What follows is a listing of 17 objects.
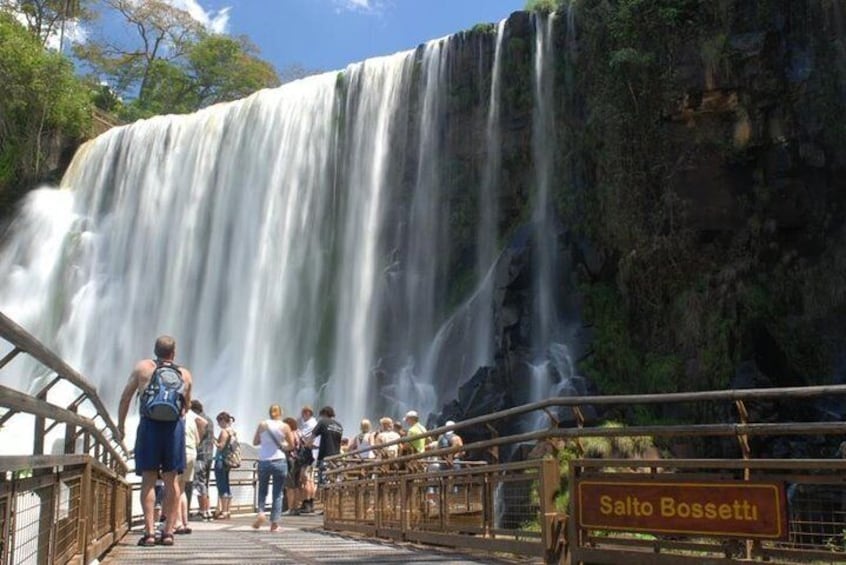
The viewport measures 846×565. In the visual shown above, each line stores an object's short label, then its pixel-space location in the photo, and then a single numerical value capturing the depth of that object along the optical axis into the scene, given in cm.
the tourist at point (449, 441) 987
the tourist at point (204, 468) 1315
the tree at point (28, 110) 3875
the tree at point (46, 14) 4828
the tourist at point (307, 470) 1510
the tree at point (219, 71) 5841
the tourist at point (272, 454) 1110
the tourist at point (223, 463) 1316
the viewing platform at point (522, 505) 461
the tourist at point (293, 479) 1425
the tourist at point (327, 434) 1411
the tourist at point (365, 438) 1429
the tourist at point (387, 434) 1313
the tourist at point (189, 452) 917
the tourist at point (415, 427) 1220
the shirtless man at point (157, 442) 713
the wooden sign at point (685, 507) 505
